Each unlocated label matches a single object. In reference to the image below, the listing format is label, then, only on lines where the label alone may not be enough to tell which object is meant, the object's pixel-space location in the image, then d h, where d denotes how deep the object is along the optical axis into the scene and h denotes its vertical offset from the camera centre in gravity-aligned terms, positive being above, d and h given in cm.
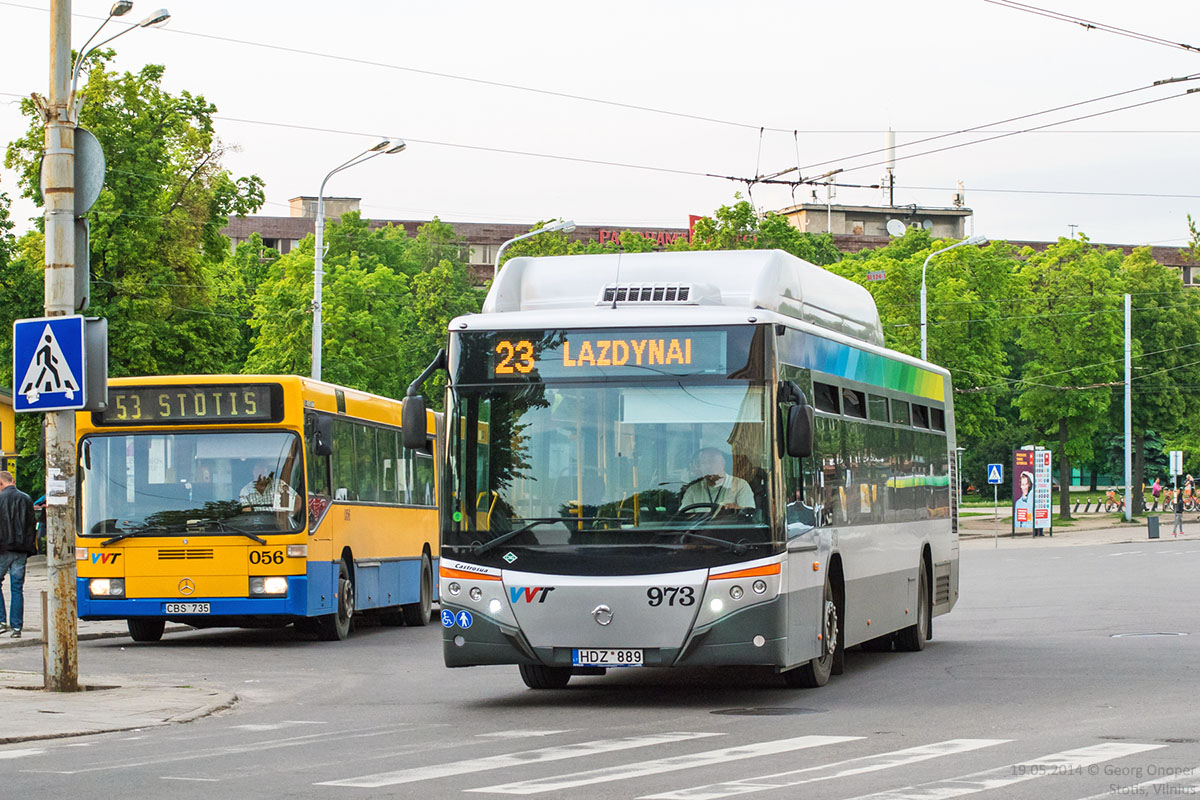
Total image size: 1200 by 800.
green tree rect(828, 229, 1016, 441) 6519 +557
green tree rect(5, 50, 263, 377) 4441 +656
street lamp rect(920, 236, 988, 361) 5449 +566
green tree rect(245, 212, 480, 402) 5775 +576
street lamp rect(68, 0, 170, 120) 2862 +740
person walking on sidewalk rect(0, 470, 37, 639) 2044 -57
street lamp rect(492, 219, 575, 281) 4559 +662
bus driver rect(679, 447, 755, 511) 1288 -10
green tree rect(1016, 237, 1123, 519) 6975 +471
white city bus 1280 -6
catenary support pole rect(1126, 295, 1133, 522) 6944 +148
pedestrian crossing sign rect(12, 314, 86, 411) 1420 +88
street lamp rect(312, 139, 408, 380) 3906 +553
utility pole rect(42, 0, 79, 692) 1430 +133
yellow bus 1930 -23
